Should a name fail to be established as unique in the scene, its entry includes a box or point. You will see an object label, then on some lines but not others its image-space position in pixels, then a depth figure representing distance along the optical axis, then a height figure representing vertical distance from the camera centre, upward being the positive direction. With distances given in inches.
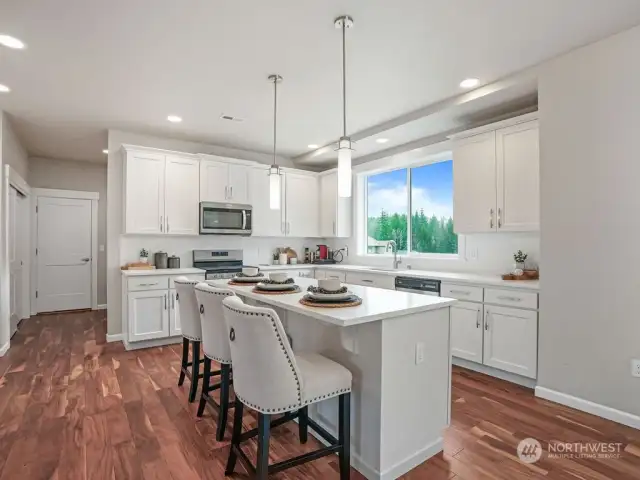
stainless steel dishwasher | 146.9 -18.2
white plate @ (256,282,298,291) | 98.0 -12.3
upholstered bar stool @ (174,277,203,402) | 107.9 -23.6
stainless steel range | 186.2 -11.9
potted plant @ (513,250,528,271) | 138.7 -6.4
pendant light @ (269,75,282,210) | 115.9 +17.5
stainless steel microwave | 190.5 +12.1
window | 177.2 +17.1
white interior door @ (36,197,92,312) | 246.7 -9.5
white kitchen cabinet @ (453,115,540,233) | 127.0 +24.1
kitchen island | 72.4 -27.9
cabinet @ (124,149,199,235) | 172.9 +23.4
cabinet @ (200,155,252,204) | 191.9 +32.8
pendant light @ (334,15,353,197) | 86.7 +19.0
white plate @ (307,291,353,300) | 78.5 -11.9
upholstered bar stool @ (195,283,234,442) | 86.5 -23.0
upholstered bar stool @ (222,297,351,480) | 63.6 -25.7
